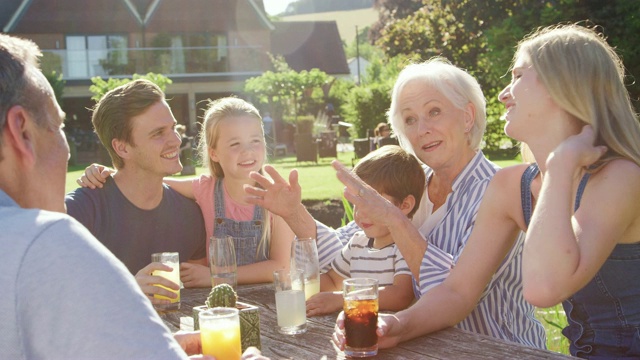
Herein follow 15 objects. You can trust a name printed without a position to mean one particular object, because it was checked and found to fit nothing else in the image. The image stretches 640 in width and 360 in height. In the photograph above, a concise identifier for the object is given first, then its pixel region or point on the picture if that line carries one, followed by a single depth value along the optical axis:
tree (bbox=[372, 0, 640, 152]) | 15.22
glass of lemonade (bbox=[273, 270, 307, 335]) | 2.43
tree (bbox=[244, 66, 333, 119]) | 28.34
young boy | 2.70
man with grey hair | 1.21
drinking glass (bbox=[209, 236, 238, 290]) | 2.76
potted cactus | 2.15
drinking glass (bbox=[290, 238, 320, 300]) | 2.64
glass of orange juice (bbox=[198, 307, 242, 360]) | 1.96
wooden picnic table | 2.08
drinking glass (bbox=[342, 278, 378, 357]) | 2.09
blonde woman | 2.14
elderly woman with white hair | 2.70
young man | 3.54
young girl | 3.53
